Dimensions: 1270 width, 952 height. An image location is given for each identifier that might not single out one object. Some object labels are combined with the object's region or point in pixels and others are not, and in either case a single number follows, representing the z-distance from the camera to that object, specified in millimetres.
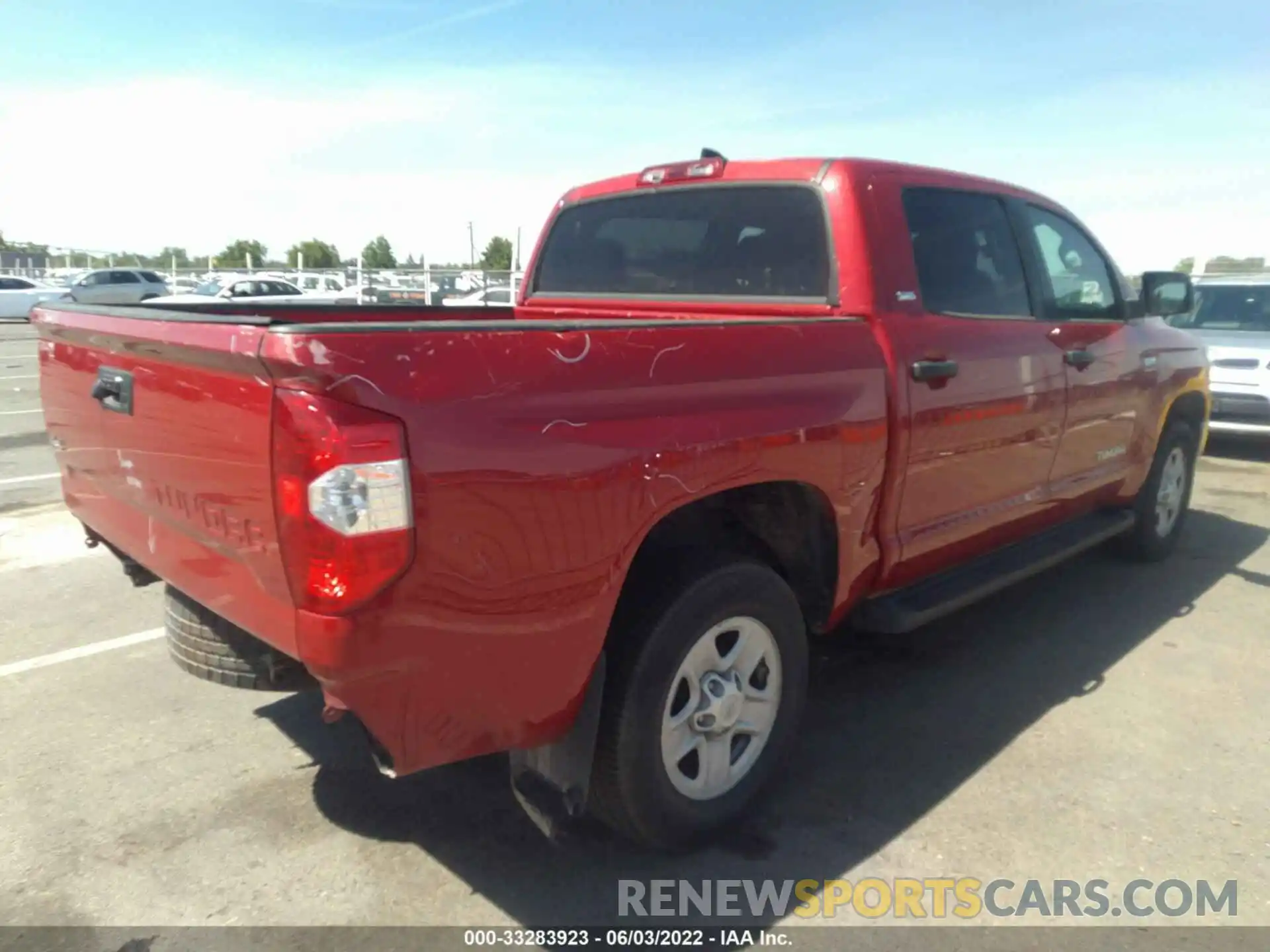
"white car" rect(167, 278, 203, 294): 32562
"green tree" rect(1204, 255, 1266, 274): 22938
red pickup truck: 2064
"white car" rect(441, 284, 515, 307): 24359
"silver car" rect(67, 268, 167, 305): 28297
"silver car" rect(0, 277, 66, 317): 28578
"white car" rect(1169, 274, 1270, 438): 8977
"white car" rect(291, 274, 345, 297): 29297
